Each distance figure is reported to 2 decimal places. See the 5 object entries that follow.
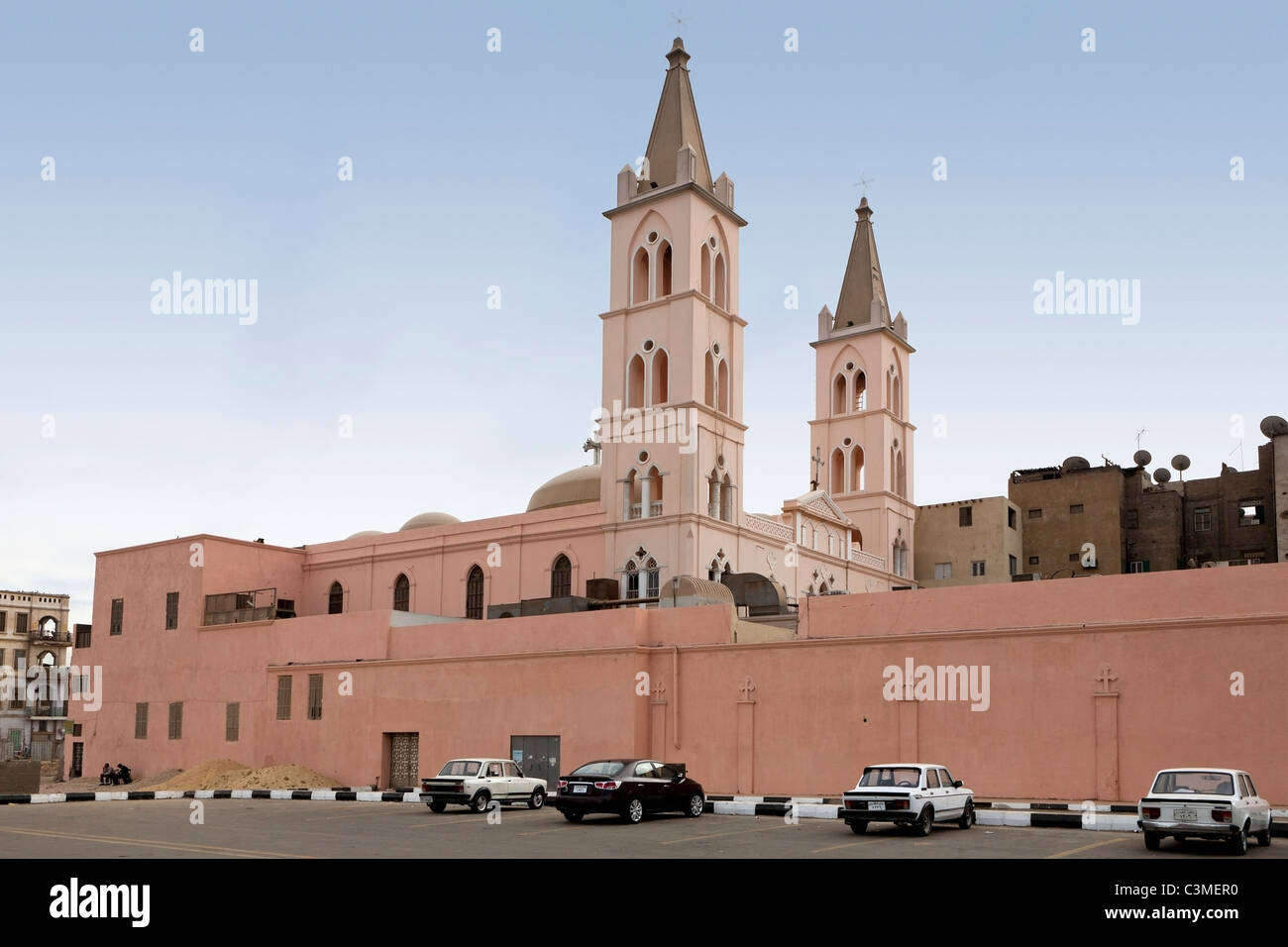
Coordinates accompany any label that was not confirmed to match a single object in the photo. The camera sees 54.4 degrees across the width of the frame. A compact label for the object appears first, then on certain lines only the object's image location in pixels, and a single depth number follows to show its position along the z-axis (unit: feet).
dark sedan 68.28
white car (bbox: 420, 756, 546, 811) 77.41
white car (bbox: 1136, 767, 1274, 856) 49.78
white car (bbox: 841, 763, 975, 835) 59.00
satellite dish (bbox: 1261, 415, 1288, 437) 180.14
